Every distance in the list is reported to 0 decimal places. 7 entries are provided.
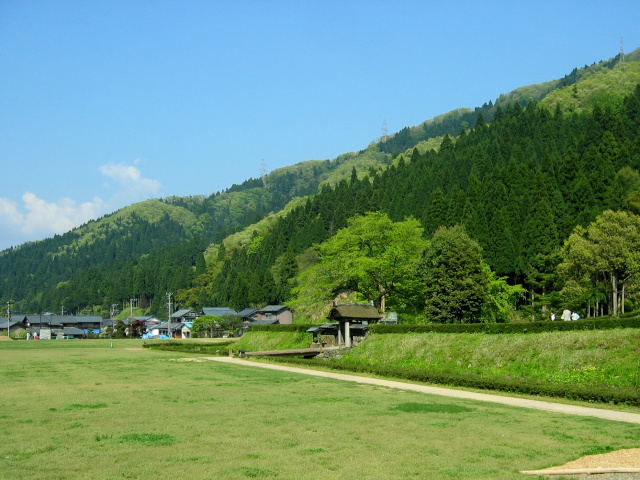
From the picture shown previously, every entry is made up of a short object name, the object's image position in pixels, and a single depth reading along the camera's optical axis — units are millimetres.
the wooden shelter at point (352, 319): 42356
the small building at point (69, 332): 130712
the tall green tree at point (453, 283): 48156
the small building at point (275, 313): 107250
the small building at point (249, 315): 107281
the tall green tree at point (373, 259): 53988
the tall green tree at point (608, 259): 44312
